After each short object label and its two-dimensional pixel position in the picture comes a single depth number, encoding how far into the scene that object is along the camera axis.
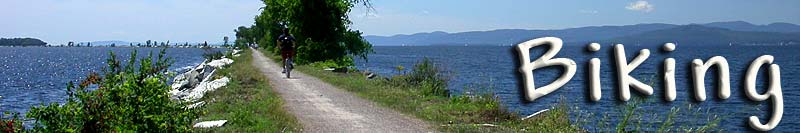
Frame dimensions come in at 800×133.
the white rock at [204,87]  21.59
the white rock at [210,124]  12.78
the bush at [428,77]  20.94
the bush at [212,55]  62.91
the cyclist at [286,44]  25.45
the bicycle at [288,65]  25.80
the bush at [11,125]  7.96
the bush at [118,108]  8.14
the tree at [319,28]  37.88
